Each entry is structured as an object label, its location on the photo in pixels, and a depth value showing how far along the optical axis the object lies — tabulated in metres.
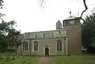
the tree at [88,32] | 17.05
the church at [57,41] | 16.28
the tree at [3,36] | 11.20
